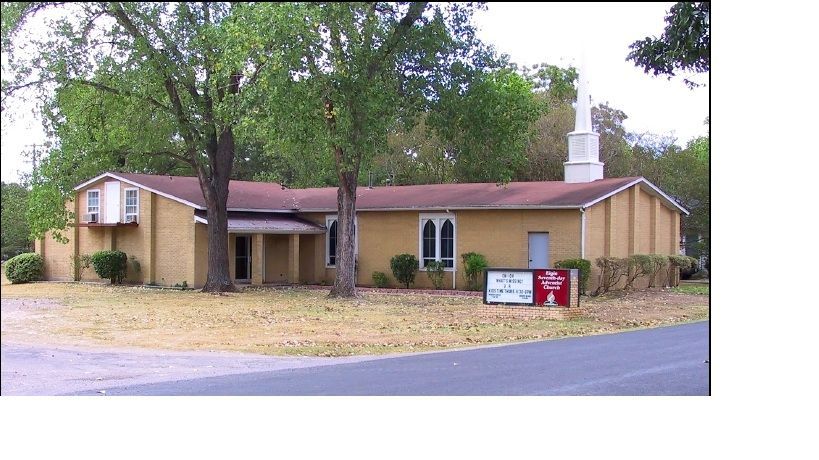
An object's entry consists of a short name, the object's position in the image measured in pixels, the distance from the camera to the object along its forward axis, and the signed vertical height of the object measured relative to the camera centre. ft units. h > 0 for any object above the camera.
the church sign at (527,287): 52.06 -2.80
